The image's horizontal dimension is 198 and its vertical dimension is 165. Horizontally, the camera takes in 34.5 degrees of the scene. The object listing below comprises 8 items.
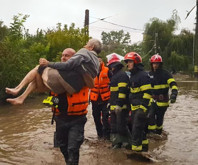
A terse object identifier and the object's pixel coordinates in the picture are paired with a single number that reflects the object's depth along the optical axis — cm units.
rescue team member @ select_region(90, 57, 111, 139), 695
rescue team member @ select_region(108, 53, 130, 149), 618
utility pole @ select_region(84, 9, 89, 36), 2495
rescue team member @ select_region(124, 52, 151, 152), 571
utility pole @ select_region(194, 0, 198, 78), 2444
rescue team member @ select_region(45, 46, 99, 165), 412
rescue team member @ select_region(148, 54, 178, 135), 743
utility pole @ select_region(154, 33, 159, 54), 4376
